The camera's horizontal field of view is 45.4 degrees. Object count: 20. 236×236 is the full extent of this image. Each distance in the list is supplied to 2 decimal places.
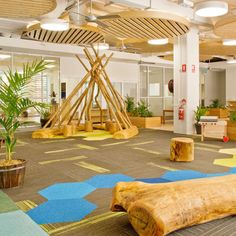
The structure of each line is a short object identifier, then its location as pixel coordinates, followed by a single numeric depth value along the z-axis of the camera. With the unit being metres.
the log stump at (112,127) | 9.01
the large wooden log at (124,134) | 8.17
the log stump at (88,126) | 9.43
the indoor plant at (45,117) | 10.41
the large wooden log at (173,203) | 2.32
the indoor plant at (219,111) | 15.08
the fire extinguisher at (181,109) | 8.97
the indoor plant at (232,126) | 7.77
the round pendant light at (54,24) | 6.21
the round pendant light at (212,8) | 5.42
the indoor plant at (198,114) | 8.69
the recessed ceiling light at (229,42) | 8.50
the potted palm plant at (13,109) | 3.73
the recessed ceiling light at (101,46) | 9.42
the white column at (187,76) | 8.91
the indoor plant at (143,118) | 10.98
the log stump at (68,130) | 8.70
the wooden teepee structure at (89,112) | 8.63
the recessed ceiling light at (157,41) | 8.38
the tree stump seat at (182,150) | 5.27
